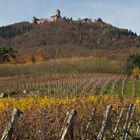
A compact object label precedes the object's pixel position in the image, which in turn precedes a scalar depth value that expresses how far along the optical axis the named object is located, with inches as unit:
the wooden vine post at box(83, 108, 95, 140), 364.5
